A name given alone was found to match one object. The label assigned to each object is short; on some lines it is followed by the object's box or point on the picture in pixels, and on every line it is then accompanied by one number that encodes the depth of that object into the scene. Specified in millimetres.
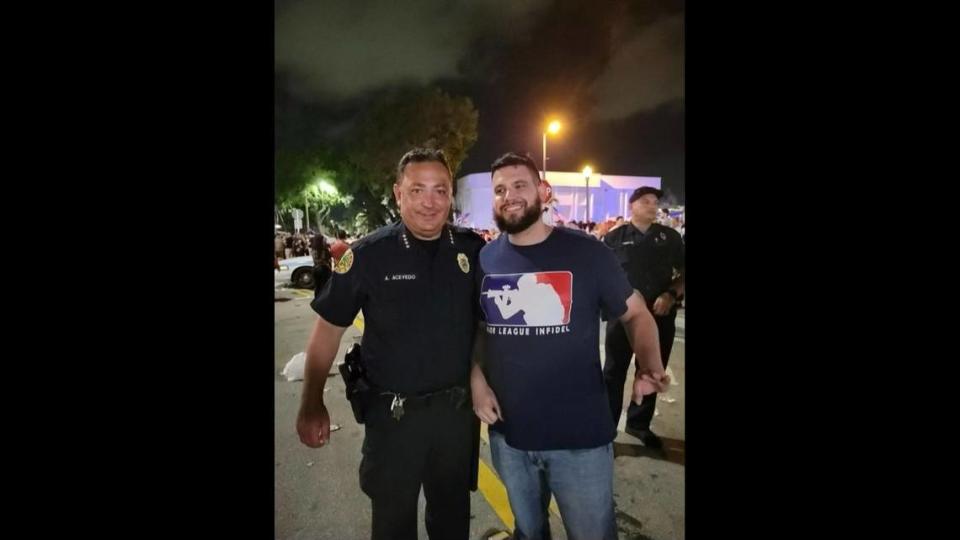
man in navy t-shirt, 1699
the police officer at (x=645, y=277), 2998
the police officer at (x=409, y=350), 1737
